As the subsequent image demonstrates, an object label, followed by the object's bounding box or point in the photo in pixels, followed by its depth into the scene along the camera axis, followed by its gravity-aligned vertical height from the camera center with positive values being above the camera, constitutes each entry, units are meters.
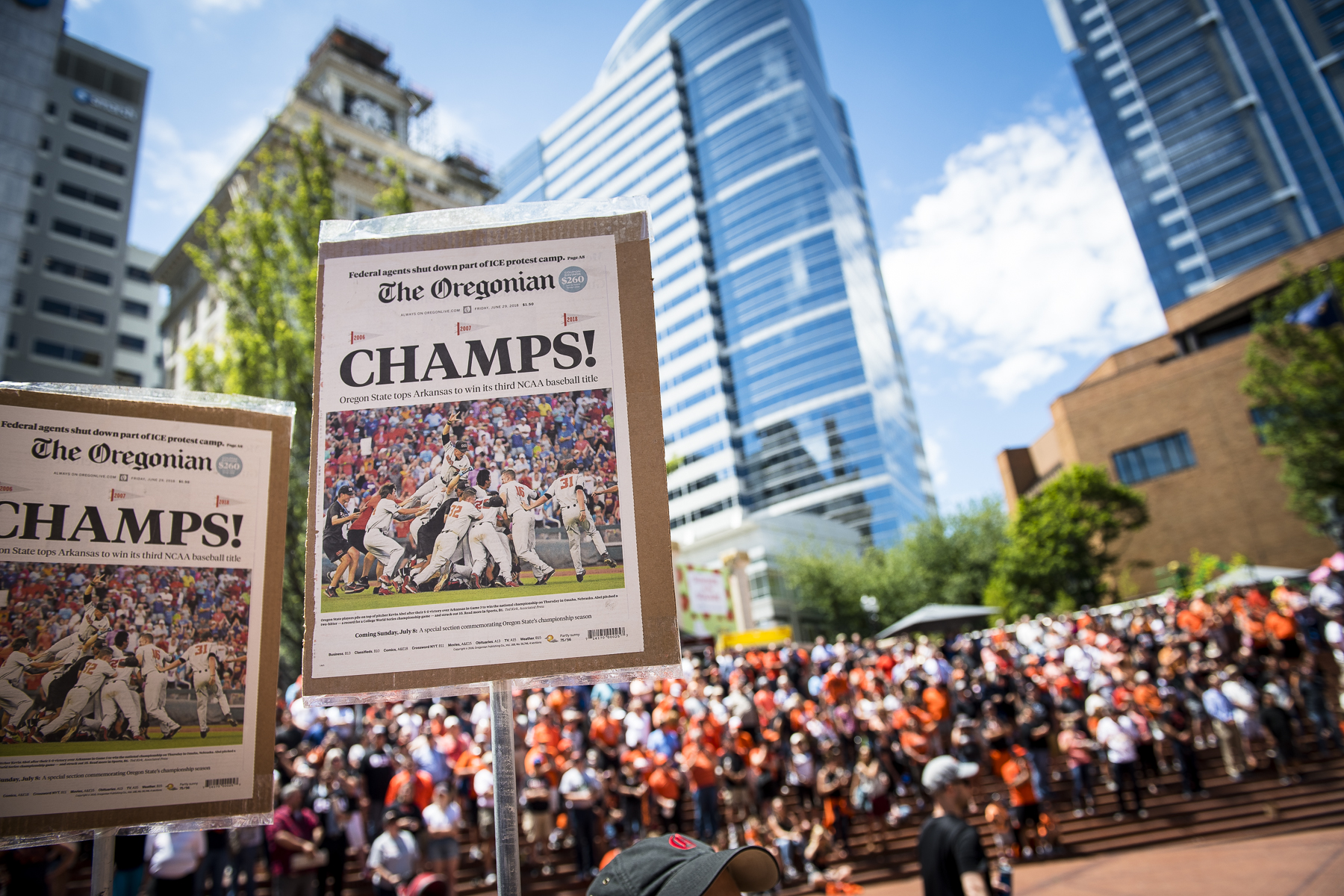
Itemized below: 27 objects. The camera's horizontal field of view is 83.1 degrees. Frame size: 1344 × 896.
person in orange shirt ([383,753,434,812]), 9.66 -1.03
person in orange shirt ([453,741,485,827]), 10.86 -1.13
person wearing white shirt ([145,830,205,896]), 7.29 -1.21
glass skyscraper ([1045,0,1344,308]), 103.94 +64.68
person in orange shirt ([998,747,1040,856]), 10.91 -2.54
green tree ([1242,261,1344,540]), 32.41 +8.27
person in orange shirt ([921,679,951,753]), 13.13 -1.31
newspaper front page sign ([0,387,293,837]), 2.15 +0.36
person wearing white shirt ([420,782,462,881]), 8.98 -1.58
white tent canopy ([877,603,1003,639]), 22.36 +0.42
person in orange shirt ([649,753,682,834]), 10.98 -1.75
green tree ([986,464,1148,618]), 39.00 +3.74
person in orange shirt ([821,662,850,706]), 14.41 -0.74
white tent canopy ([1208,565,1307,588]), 24.75 +0.52
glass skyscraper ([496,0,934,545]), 91.19 +46.37
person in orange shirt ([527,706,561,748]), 11.59 -0.73
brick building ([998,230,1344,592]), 40.50 +9.14
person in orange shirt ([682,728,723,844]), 10.85 -1.75
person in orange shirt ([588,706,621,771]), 12.09 -0.98
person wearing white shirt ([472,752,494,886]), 10.37 -1.57
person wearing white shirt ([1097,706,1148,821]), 11.82 -2.08
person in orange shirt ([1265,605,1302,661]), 14.48 -0.81
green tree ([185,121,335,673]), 15.67 +9.49
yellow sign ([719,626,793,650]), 31.08 +0.80
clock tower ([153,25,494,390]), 46.78 +35.82
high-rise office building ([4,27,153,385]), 50.66 +35.35
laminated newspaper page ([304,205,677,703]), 1.94 +0.59
